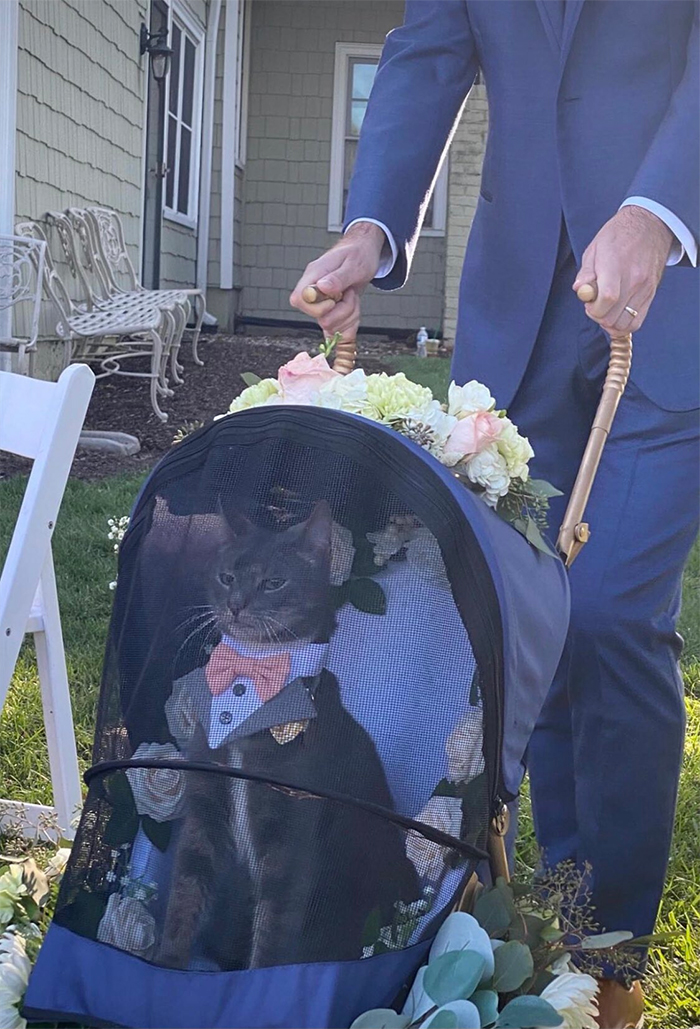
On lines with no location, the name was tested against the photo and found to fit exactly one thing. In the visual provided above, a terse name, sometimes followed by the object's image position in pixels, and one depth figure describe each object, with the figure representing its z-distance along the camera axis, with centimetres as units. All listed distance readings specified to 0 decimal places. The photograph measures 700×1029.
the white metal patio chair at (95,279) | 748
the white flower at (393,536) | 137
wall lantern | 988
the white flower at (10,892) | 155
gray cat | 129
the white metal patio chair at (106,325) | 680
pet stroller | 129
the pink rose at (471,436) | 148
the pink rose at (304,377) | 155
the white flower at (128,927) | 132
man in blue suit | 184
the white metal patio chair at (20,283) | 576
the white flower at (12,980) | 136
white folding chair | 199
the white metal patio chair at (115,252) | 816
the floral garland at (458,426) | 148
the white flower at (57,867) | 168
